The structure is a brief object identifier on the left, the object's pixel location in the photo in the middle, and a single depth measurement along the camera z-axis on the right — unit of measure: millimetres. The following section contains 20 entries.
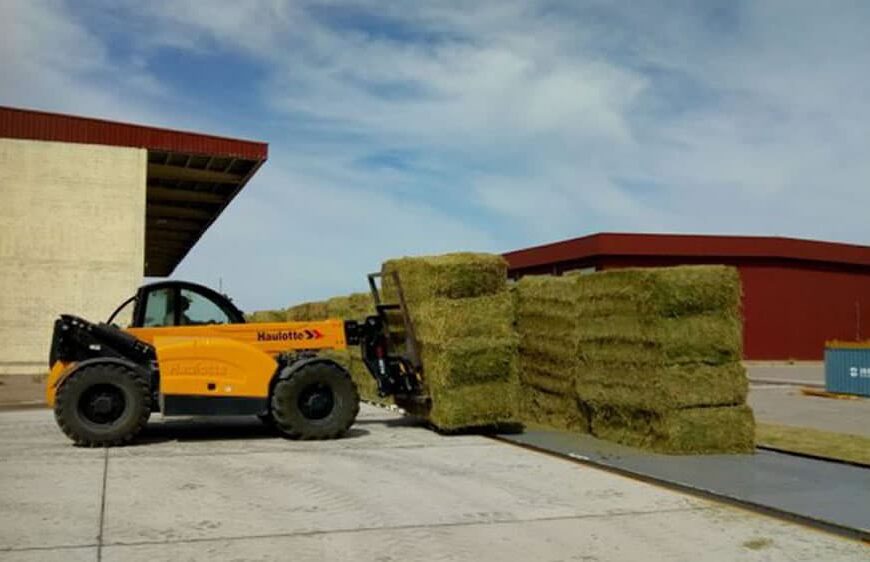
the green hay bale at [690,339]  10780
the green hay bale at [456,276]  12523
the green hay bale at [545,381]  13180
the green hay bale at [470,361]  12266
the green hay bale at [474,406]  12273
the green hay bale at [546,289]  13070
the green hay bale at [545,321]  13023
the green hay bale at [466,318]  12359
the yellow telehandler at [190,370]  11086
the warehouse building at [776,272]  44406
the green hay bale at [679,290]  10883
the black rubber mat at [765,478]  7340
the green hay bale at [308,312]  21859
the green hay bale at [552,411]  12906
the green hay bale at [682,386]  10656
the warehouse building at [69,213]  27312
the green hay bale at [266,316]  25955
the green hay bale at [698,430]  10586
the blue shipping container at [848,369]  24125
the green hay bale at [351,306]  18906
